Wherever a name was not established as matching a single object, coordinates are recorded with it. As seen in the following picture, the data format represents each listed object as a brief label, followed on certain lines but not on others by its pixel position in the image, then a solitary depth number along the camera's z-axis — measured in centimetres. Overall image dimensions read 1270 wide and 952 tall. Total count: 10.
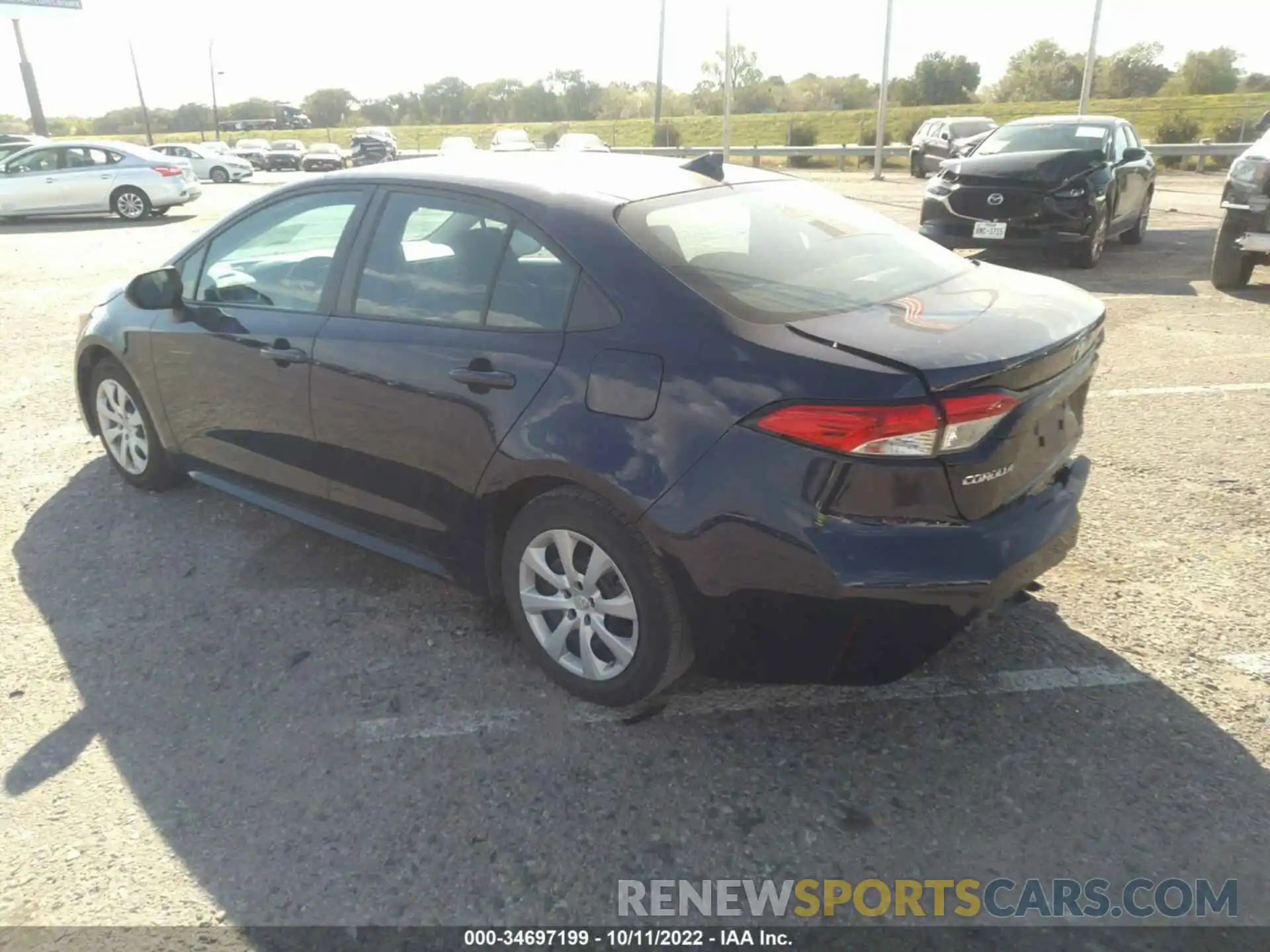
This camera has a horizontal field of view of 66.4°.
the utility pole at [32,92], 4059
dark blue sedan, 247
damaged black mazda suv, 987
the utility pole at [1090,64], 2730
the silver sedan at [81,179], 1769
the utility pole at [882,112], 2806
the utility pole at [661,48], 4809
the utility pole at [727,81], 3041
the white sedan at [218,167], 3203
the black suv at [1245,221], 834
